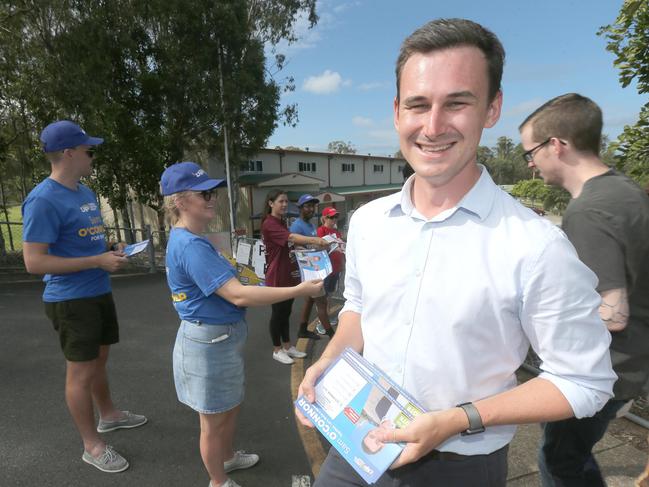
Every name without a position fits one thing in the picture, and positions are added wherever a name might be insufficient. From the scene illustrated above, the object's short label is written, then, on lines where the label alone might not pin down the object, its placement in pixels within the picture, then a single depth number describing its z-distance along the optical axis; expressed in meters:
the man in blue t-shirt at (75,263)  2.45
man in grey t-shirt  1.57
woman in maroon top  4.52
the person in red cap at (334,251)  5.37
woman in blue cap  2.10
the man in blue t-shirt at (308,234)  5.01
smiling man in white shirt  1.01
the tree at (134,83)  13.23
